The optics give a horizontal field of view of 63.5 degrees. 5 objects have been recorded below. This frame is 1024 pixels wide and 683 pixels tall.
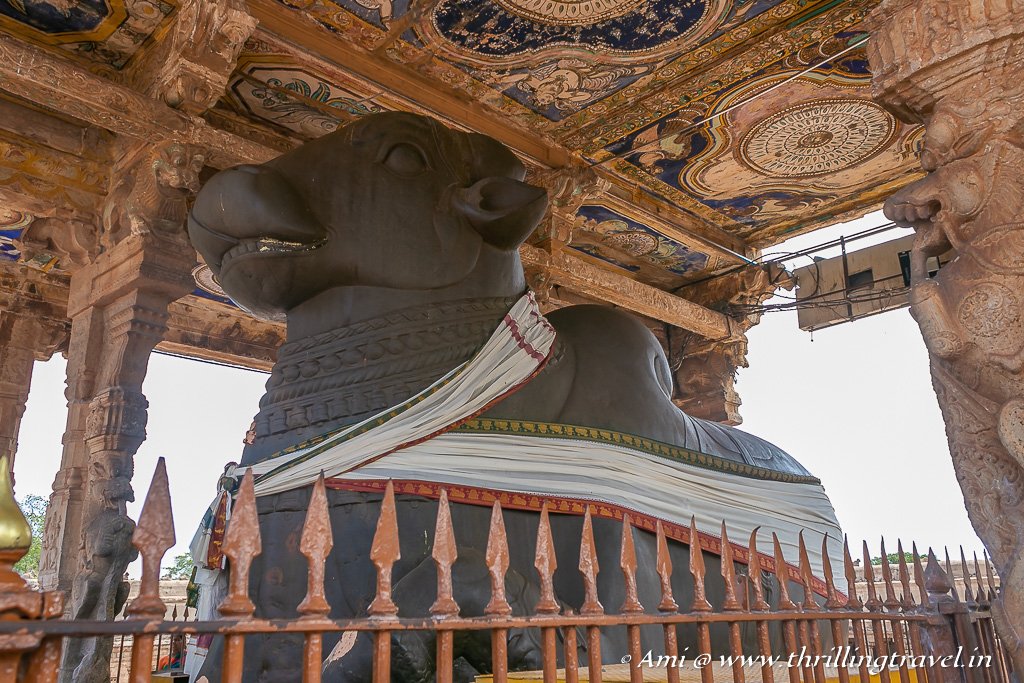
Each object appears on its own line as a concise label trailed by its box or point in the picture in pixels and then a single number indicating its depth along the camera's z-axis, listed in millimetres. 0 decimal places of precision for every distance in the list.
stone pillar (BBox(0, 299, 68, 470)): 7914
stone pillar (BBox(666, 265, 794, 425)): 8289
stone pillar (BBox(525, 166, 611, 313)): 5793
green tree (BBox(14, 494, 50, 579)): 16000
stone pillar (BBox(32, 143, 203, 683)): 4406
